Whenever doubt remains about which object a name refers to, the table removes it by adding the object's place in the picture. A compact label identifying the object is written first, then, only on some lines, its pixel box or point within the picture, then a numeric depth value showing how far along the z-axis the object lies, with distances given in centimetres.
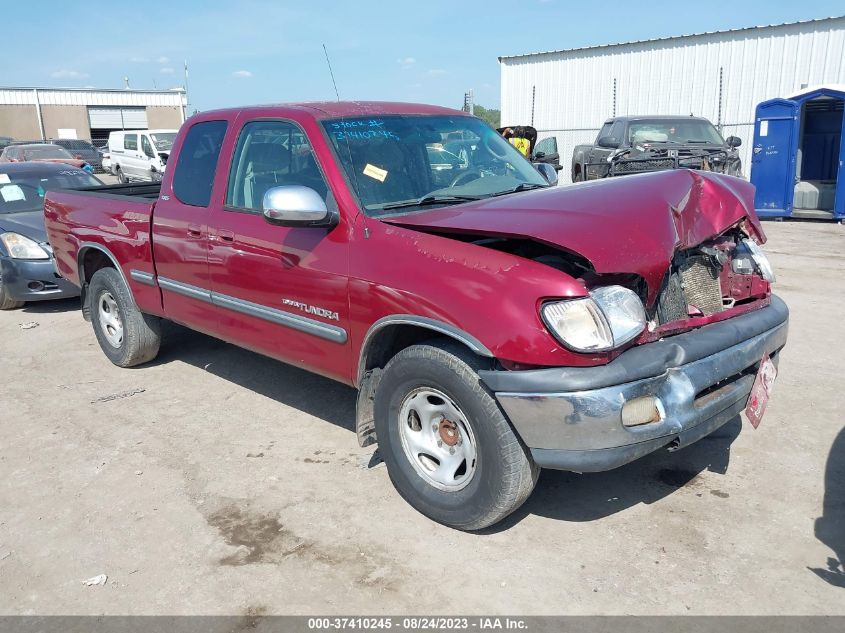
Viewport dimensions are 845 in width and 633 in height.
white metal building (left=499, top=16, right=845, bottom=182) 1794
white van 2012
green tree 5662
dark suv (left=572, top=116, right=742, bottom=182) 1135
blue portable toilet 1367
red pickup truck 289
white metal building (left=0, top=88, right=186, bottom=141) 4822
